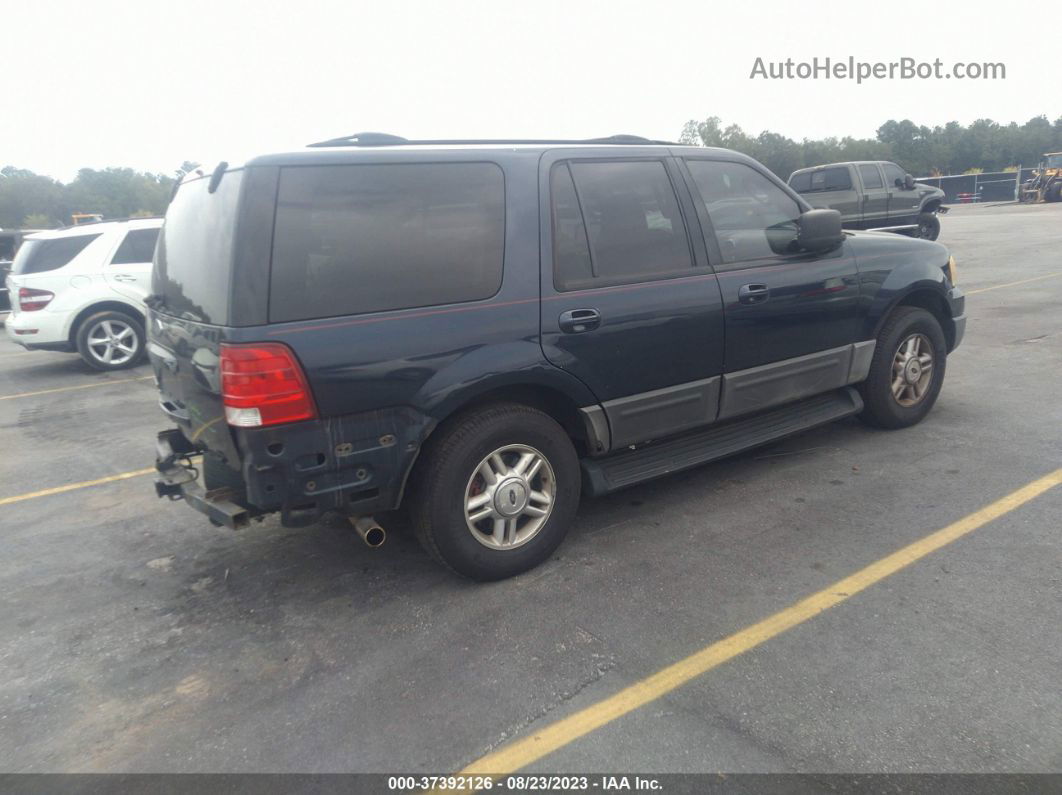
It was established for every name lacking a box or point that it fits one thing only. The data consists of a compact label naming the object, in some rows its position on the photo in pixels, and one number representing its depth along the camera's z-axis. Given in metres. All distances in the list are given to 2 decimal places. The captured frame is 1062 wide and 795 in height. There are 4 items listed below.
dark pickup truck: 16.97
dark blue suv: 3.17
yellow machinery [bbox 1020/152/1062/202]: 33.88
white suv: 9.78
